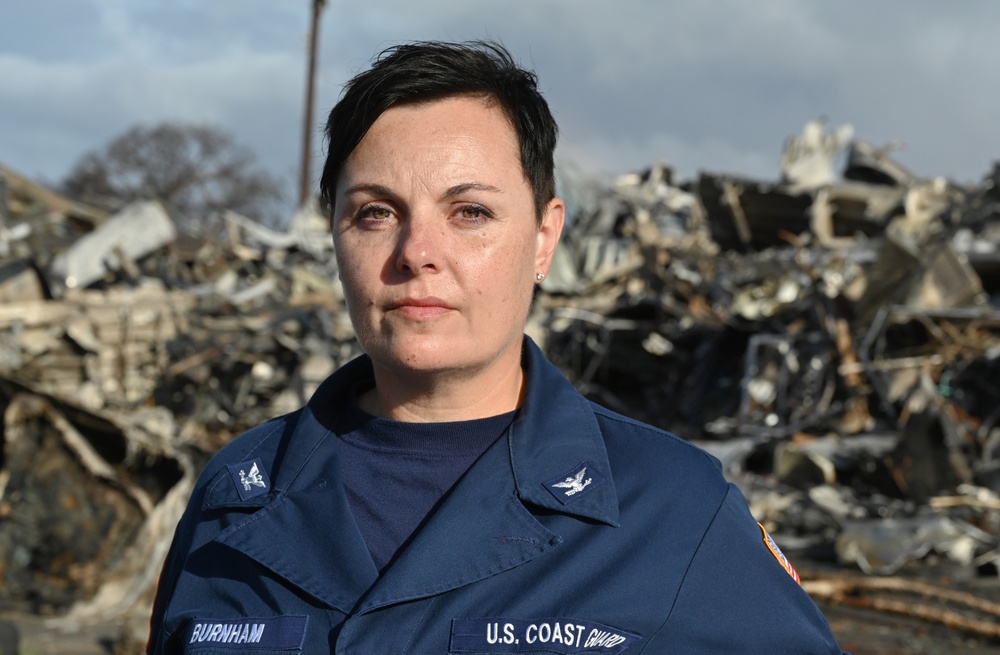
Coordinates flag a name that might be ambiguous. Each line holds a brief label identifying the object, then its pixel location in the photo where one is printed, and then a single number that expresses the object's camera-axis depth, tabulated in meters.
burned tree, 43.56
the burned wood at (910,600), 5.88
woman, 1.50
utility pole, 23.78
